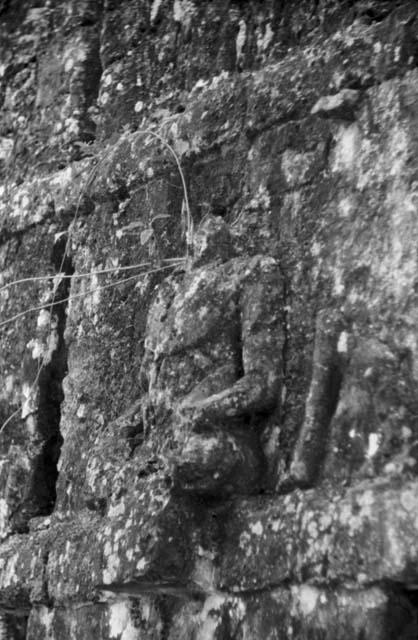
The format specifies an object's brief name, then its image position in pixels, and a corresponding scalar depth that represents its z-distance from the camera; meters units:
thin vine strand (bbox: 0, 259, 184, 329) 3.83
